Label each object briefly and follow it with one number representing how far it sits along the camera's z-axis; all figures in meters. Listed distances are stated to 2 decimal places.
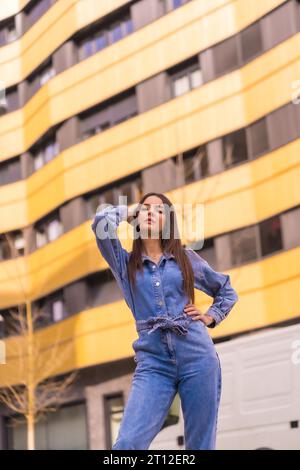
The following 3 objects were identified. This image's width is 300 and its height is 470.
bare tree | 24.78
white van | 8.95
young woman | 2.91
